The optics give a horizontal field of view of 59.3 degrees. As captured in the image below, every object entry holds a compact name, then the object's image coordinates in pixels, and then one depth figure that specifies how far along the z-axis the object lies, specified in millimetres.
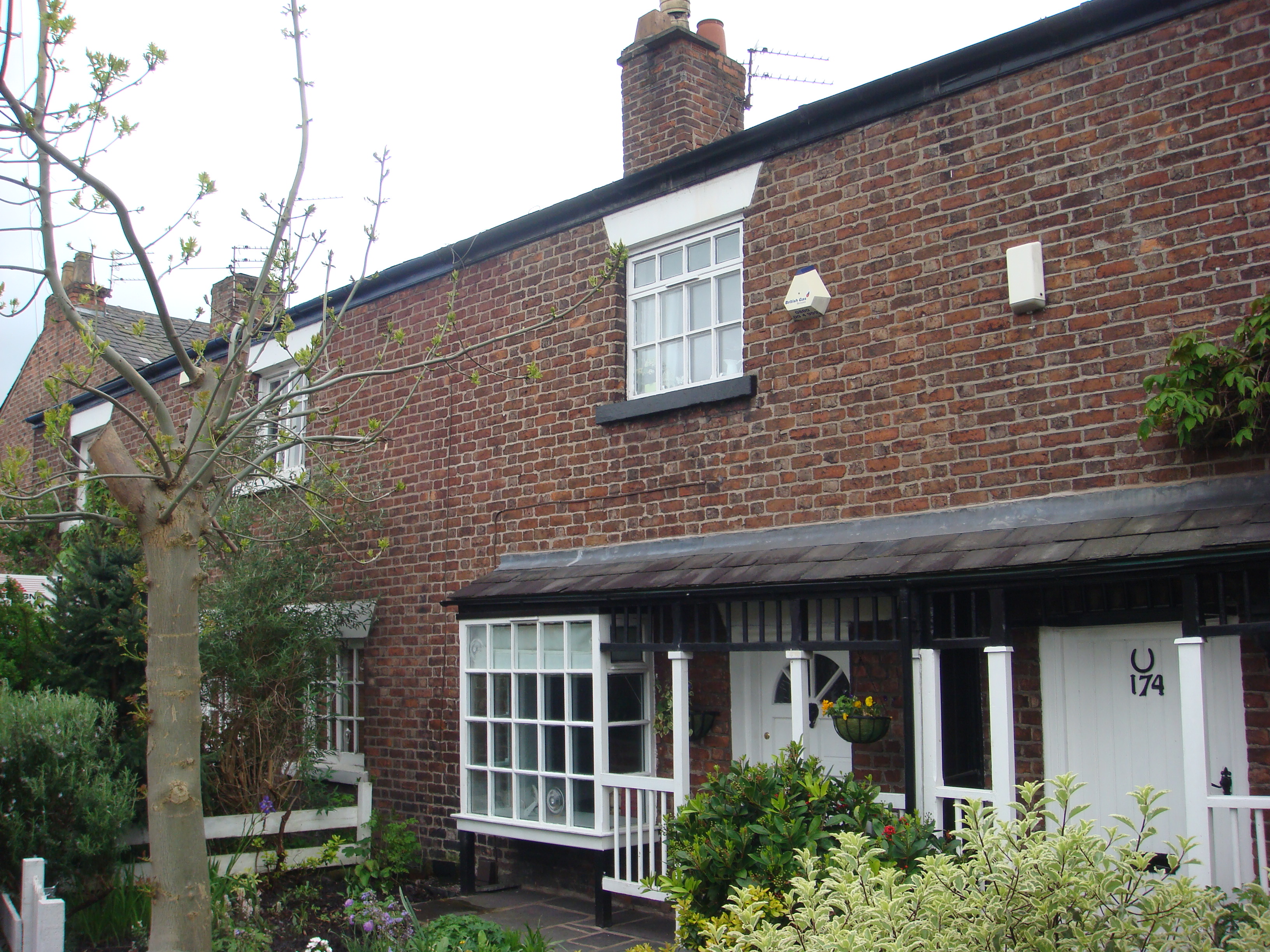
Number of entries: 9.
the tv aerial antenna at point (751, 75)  10312
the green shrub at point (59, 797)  6953
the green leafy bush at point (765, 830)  5422
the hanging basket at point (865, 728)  6746
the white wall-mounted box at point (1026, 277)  6430
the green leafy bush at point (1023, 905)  3275
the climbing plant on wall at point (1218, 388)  5332
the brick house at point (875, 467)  5879
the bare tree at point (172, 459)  4918
